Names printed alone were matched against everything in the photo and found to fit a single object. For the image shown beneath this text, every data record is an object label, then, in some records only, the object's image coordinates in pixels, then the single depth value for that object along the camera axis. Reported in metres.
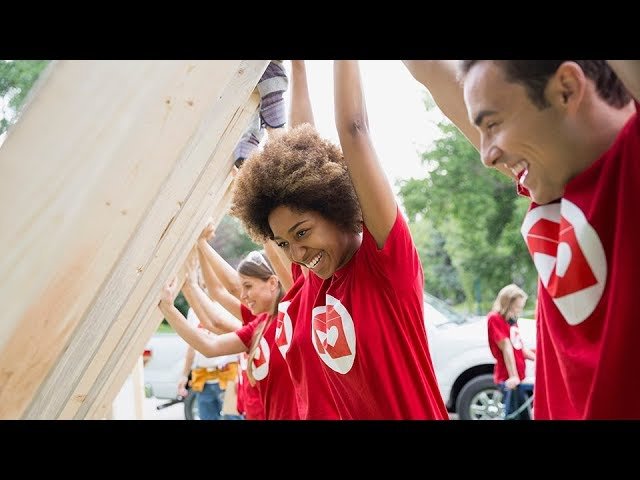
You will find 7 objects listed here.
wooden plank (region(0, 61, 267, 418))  1.00
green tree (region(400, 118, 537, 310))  18.25
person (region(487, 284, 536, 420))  5.63
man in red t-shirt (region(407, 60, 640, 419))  0.95
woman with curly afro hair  1.62
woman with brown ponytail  2.84
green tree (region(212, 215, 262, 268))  27.39
